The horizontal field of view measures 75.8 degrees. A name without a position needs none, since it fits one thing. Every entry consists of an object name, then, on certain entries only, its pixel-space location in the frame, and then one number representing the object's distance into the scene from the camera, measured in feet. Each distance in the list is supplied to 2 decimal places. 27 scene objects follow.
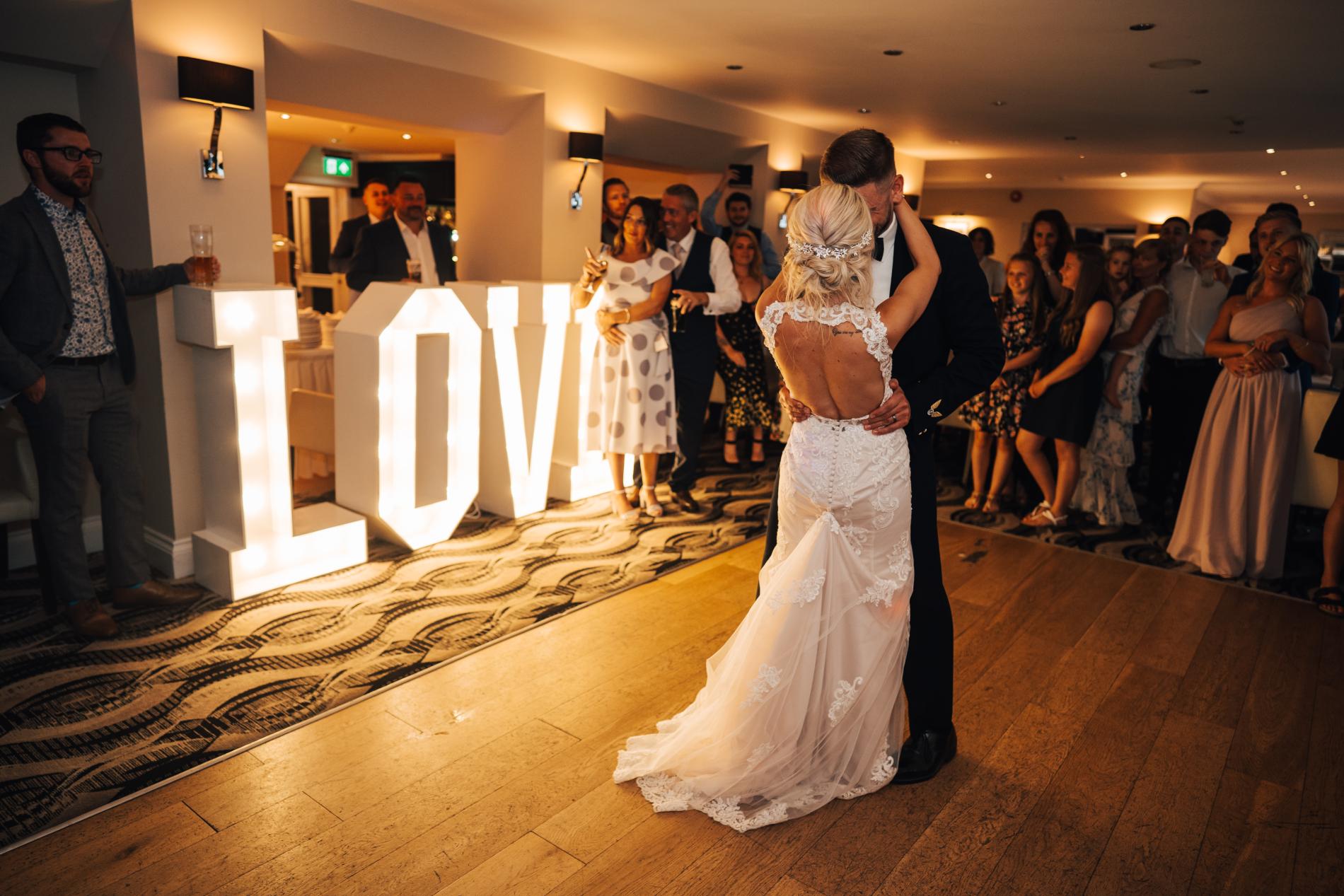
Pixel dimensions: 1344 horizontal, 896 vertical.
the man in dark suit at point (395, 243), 19.53
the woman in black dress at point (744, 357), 18.92
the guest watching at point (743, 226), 21.56
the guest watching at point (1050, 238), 17.75
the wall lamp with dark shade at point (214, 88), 11.91
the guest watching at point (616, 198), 20.36
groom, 6.96
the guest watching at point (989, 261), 21.90
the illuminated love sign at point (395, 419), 11.71
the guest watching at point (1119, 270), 16.87
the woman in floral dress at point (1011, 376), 15.81
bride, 7.11
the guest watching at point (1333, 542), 12.75
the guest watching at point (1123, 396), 15.92
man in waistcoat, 15.15
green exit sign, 45.42
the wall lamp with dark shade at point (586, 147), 19.70
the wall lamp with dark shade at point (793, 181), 27.63
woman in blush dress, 13.30
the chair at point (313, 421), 16.72
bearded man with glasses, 9.87
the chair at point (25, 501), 10.83
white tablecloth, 17.57
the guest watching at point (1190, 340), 16.20
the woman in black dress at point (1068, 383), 15.07
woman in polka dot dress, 14.88
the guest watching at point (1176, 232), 19.30
